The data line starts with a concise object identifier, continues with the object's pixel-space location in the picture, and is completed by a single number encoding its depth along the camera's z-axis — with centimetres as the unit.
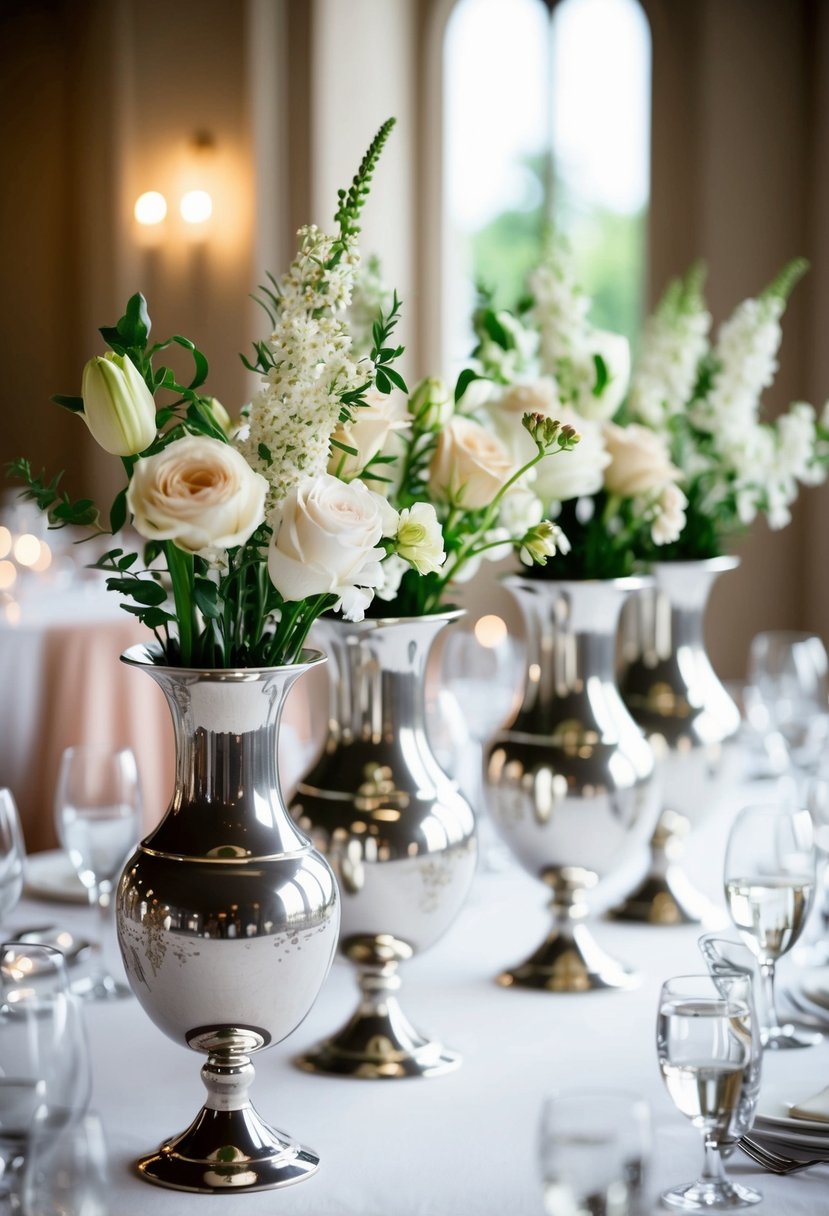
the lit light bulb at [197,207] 685
